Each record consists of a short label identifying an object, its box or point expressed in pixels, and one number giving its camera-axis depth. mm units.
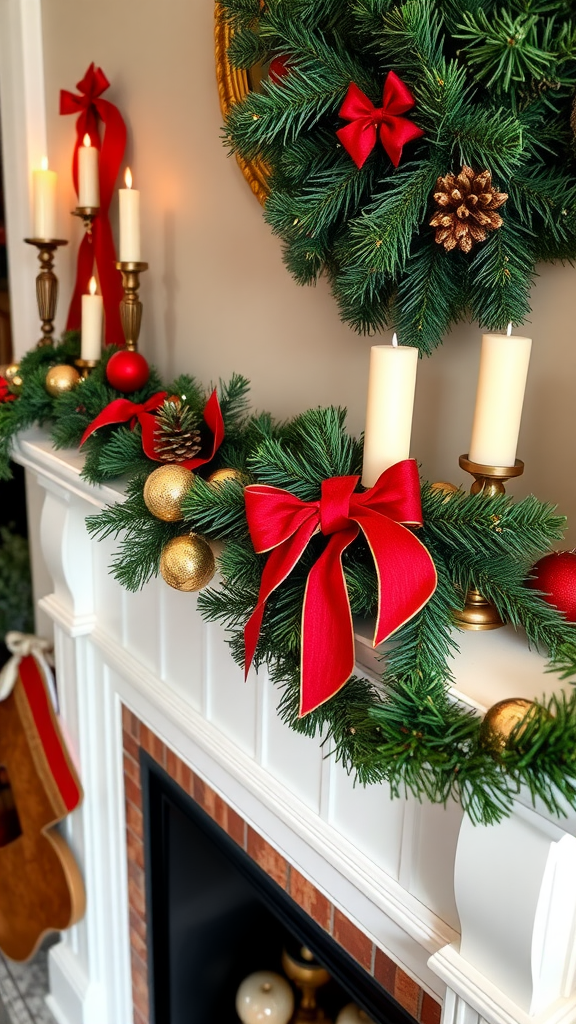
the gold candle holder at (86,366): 1192
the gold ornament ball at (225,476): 736
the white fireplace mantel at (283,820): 618
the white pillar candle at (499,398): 595
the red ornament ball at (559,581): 597
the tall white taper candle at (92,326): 1157
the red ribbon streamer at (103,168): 1250
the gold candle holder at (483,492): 622
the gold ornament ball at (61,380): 1150
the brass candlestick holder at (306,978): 1430
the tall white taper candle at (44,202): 1296
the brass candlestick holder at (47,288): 1318
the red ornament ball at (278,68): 762
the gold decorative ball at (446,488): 652
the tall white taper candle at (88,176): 1233
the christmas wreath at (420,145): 574
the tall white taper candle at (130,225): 1087
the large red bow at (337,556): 548
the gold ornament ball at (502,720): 489
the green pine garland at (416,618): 493
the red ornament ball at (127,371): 1076
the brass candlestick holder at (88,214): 1251
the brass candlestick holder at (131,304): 1119
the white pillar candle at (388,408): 614
